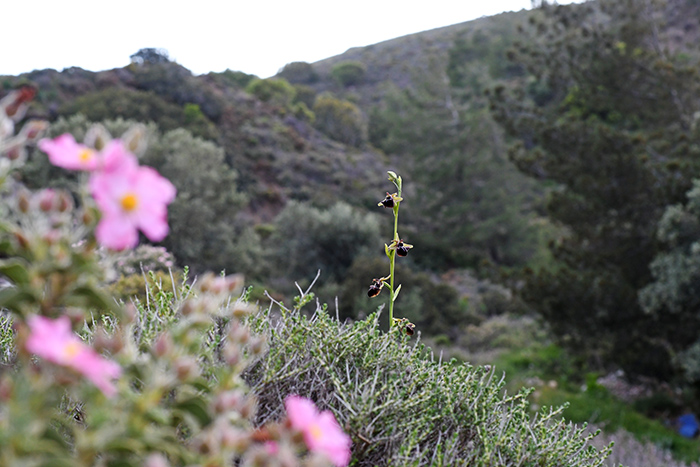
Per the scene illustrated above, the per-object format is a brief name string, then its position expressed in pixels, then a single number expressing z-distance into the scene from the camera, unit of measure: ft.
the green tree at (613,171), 25.63
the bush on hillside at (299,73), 167.63
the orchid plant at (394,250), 5.81
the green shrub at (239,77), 134.31
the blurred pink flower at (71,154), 2.27
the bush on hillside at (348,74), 163.73
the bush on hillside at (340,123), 109.60
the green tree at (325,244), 45.62
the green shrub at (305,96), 128.98
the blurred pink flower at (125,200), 2.27
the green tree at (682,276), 21.59
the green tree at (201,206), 44.09
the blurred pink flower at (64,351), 1.95
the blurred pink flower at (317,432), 2.24
